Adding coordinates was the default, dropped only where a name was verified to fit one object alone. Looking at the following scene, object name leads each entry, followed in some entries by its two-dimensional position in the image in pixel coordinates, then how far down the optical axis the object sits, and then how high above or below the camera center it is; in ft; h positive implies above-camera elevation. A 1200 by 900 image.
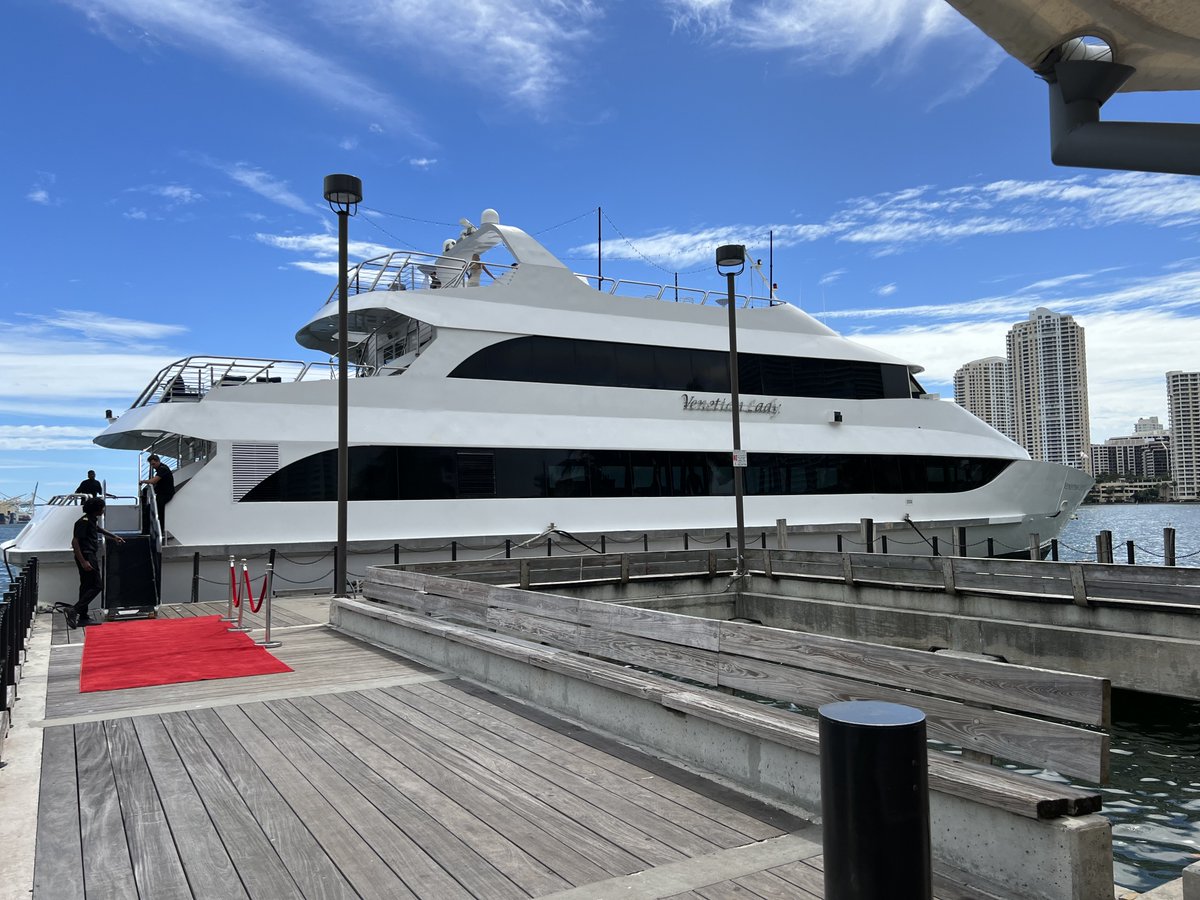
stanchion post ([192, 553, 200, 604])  46.14 -3.97
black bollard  7.95 -2.91
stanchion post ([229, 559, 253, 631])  33.64 -4.80
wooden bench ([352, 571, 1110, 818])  10.57 -3.07
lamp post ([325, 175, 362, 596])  37.55 +8.03
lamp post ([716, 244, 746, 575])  45.73 +8.01
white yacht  51.08 +4.35
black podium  37.76 -3.19
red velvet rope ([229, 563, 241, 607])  36.45 -3.40
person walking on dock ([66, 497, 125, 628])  35.32 -2.03
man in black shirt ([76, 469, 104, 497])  48.01 +1.13
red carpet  25.29 -5.09
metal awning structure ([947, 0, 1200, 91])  15.57 +8.80
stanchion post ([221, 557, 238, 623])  36.58 -3.43
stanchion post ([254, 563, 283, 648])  30.55 -4.66
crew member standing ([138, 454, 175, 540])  48.32 +1.09
